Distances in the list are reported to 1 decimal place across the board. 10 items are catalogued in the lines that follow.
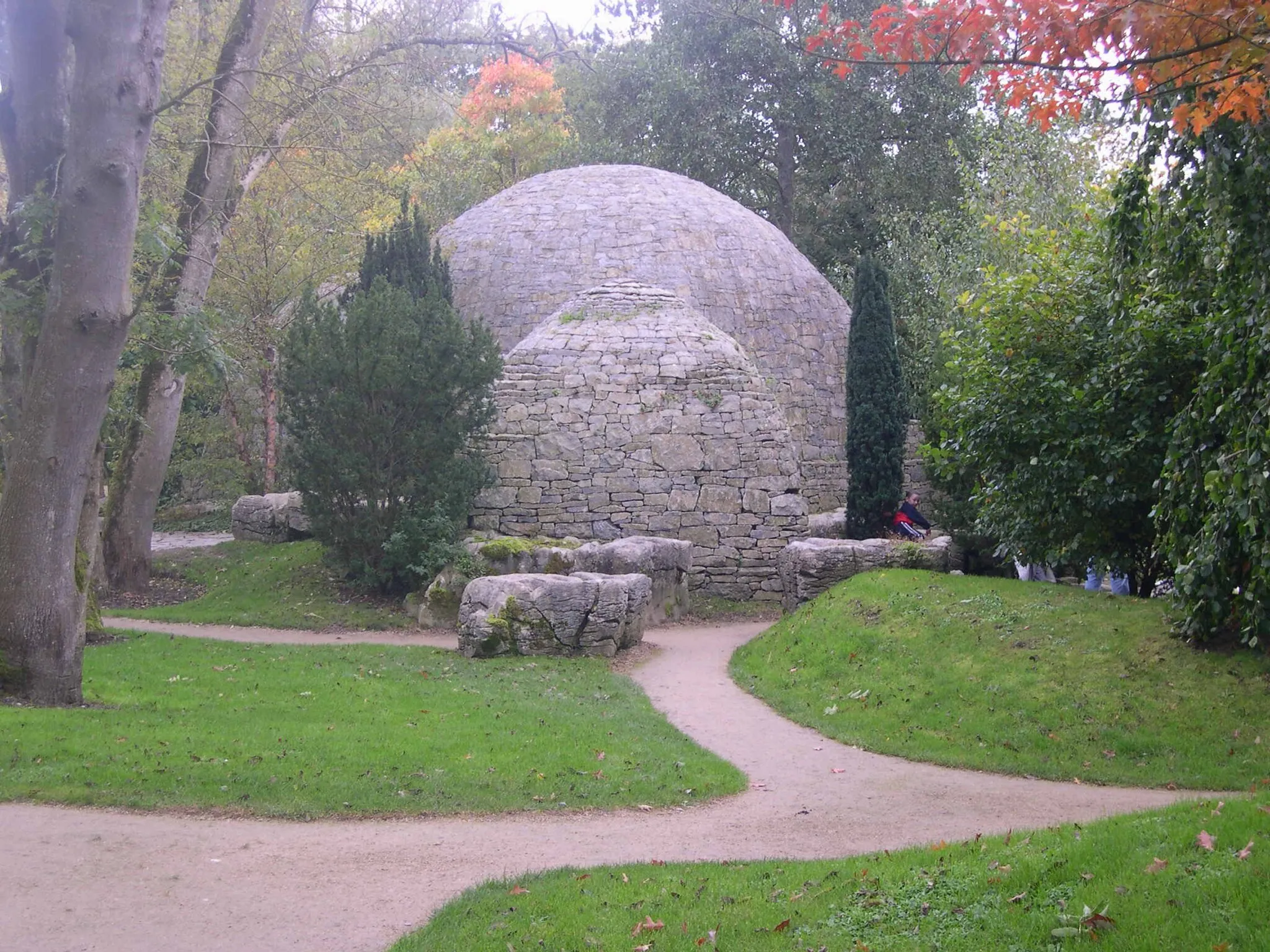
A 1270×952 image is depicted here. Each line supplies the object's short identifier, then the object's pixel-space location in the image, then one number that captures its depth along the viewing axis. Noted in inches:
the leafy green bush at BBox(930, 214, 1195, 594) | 384.2
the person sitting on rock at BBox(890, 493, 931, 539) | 662.5
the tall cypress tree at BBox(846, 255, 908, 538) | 682.2
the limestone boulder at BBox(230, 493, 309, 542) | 711.7
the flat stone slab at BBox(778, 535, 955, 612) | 518.9
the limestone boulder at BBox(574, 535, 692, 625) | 543.2
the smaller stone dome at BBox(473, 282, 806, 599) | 619.5
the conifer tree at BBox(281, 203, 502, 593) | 556.4
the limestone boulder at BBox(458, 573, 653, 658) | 452.4
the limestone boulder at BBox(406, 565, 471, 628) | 532.1
